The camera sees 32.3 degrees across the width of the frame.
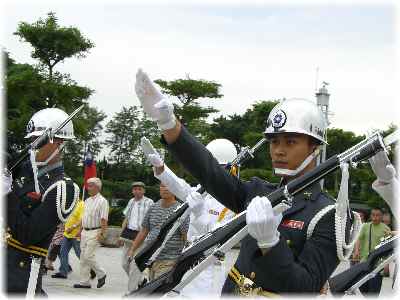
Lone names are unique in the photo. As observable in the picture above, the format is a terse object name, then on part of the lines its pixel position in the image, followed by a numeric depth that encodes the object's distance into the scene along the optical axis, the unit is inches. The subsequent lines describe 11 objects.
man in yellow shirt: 529.3
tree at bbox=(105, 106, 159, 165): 2069.6
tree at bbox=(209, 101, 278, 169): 1523.7
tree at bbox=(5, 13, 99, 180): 1155.3
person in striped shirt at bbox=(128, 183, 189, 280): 305.3
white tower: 682.8
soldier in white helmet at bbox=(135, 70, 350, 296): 127.0
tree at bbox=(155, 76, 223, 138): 1561.3
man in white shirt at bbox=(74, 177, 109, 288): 489.4
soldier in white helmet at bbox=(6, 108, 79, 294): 234.5
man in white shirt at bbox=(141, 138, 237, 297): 209.9
